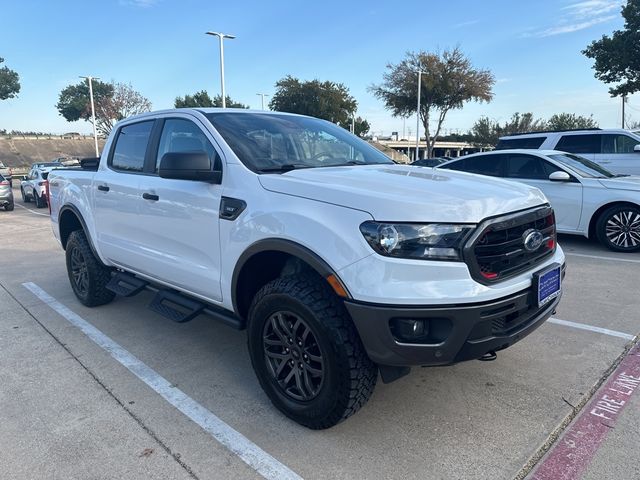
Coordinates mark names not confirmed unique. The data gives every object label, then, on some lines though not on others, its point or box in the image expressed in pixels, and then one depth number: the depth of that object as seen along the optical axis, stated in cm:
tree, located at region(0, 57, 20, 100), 6069
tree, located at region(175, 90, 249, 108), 5781
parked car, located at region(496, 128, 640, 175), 997
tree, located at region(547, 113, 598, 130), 5972
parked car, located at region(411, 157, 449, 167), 2421
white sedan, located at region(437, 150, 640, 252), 720
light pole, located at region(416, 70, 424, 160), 3589
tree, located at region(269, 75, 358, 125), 5034
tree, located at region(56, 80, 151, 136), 4650
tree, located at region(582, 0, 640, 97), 2258
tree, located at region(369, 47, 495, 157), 3722
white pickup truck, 237
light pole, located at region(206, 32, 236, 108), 2496
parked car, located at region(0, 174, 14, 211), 1617
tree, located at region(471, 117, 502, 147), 6416
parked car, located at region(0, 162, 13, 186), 2719
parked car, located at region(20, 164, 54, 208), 1722
